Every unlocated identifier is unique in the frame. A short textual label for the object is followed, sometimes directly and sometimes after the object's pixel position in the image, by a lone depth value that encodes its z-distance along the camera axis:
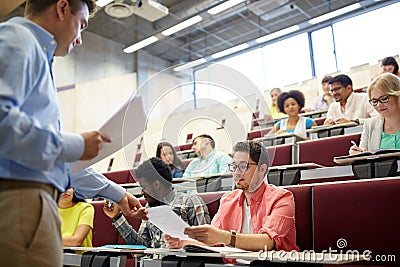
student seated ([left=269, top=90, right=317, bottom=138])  3.25
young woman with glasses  1.92
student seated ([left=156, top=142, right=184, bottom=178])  1.15
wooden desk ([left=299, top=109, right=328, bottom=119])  4.07
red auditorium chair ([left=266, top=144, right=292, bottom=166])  2.44
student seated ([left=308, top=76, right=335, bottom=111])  4.16
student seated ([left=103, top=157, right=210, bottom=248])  1.08
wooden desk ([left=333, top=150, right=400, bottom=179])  1.64
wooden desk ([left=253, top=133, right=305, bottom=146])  2.96
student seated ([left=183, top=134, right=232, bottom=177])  1.21
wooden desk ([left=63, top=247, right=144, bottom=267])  1.34
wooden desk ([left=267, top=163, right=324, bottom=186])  2.05
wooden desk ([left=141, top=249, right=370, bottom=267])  0.90
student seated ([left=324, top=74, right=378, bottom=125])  3.00
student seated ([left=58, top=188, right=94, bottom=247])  1.94
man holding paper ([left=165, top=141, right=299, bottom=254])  1.25
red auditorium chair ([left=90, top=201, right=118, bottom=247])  2.08
